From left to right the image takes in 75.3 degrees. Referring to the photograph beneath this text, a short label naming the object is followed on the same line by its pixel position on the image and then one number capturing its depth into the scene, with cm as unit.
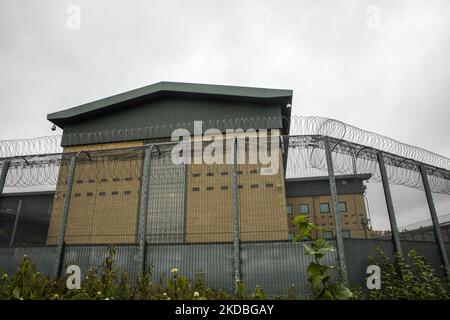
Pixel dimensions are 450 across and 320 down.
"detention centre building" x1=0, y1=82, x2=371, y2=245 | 1285
